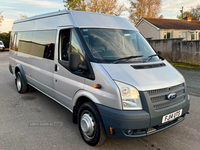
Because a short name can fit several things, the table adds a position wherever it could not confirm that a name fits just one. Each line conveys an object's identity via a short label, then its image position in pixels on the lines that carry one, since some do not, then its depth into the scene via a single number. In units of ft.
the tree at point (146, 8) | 145.69
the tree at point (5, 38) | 132.70
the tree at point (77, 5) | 99.49
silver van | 9.39
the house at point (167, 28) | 96.02
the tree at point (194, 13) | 182.86
